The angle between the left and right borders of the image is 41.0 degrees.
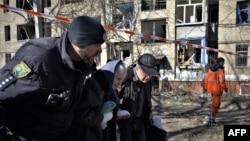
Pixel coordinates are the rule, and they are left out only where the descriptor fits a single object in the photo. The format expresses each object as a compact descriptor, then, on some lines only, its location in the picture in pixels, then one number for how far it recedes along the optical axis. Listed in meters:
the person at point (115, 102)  2.72
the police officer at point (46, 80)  1.85
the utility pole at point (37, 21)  6.91
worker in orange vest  8.05
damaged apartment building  22.36
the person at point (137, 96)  3.61
